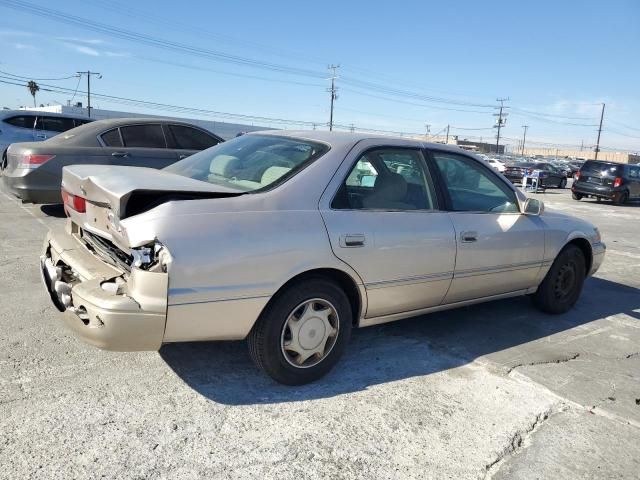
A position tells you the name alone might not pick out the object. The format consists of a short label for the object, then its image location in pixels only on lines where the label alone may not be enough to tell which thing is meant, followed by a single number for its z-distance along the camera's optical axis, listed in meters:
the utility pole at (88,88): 61.41
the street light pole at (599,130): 84.28
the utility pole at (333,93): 66.50
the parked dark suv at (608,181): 18.95
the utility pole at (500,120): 85.38
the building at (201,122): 48.61
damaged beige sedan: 2.59
